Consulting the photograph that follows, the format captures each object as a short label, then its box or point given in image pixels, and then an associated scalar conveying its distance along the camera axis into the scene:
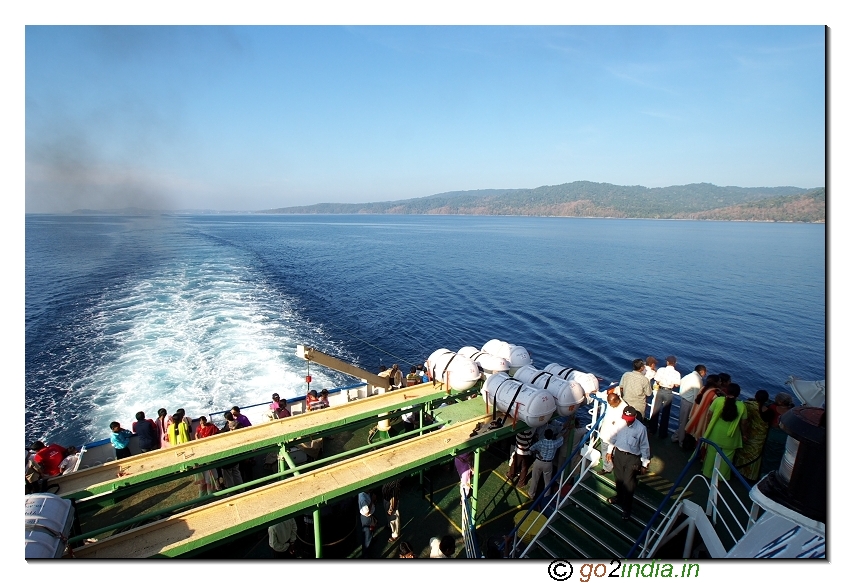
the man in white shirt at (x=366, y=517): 7.21
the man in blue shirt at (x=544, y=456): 8.29
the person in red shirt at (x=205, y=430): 8.73
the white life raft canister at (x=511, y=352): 10.44
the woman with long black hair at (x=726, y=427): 7.20
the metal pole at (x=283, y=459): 7.26
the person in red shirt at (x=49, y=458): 8.19
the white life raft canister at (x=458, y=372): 9.55
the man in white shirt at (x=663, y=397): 9.64
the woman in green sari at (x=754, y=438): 7.62
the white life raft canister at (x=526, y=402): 8.00
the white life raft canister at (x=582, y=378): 9.27
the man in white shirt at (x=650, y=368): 10.30
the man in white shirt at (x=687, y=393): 9.38
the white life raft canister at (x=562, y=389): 8.38
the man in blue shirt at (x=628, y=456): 6.52
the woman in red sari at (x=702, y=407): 8.07
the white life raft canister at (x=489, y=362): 9.62
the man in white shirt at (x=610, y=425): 7.89
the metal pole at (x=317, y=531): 6.04
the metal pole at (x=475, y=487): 7.83
